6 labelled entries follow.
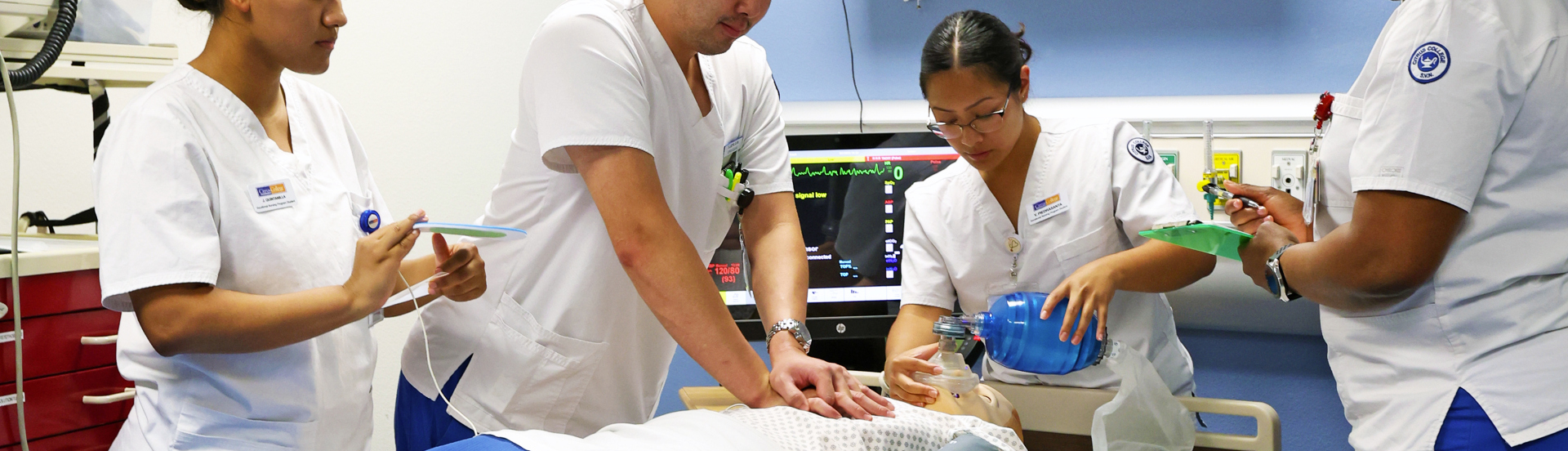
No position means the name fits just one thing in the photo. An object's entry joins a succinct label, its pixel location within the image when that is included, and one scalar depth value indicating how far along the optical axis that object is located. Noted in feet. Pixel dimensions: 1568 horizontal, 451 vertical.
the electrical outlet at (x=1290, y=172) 7.59
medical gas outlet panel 7.63
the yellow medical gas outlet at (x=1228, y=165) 7.82
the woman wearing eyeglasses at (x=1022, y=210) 5.52
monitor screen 8.18
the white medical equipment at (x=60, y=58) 4.62
